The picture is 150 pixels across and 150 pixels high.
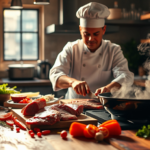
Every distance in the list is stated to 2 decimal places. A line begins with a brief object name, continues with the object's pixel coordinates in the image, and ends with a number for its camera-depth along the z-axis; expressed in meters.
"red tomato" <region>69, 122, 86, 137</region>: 1.12
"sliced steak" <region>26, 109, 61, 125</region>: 1.24
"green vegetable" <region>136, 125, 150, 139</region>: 1.10
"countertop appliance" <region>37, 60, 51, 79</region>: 4.30
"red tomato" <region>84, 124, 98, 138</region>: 1.09
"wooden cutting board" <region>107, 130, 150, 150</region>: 0.98
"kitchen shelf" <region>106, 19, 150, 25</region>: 4.49
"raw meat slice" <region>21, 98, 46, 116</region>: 1.41
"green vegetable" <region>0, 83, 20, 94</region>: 1.97
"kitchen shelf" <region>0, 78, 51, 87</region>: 3.83
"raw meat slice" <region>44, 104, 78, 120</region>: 1.32
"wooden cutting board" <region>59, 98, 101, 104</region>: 1.89
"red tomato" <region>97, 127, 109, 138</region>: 1.09
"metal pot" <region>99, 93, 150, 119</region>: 1.25
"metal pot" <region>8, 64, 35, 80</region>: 4.11
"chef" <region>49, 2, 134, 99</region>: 2.15
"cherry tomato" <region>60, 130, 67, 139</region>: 1.11
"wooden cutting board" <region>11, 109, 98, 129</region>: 1.26
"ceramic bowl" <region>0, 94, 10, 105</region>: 1.93
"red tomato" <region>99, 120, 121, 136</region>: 1.12
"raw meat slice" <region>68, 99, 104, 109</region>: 1.69
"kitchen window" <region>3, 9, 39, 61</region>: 4.70
